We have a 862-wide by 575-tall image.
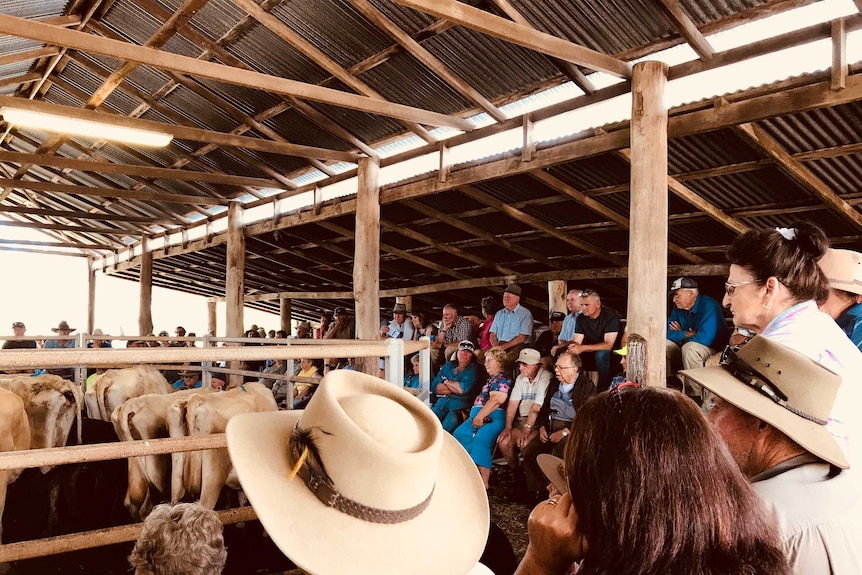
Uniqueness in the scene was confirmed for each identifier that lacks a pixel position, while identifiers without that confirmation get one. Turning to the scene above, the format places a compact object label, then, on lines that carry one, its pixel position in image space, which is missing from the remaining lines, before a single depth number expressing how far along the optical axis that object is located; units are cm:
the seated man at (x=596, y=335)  538
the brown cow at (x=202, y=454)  327
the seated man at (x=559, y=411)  477
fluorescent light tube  566
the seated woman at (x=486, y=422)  521
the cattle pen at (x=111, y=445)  178
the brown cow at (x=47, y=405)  382
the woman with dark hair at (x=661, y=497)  90
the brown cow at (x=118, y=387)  489
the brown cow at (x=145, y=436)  342
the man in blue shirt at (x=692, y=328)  481
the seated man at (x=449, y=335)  730
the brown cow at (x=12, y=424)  303
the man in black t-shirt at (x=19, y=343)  998
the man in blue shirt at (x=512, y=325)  640
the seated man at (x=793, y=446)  115
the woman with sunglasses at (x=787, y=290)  163
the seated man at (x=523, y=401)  525
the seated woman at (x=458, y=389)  595
